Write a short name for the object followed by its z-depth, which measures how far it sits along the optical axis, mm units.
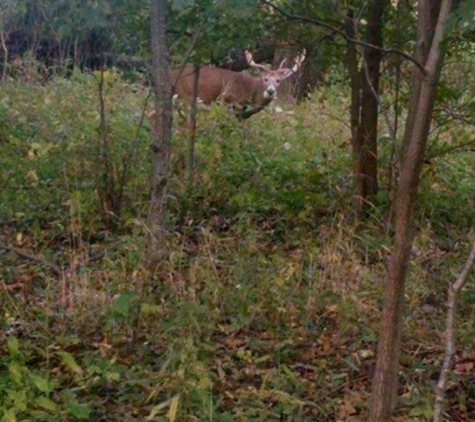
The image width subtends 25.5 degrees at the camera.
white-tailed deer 11711
